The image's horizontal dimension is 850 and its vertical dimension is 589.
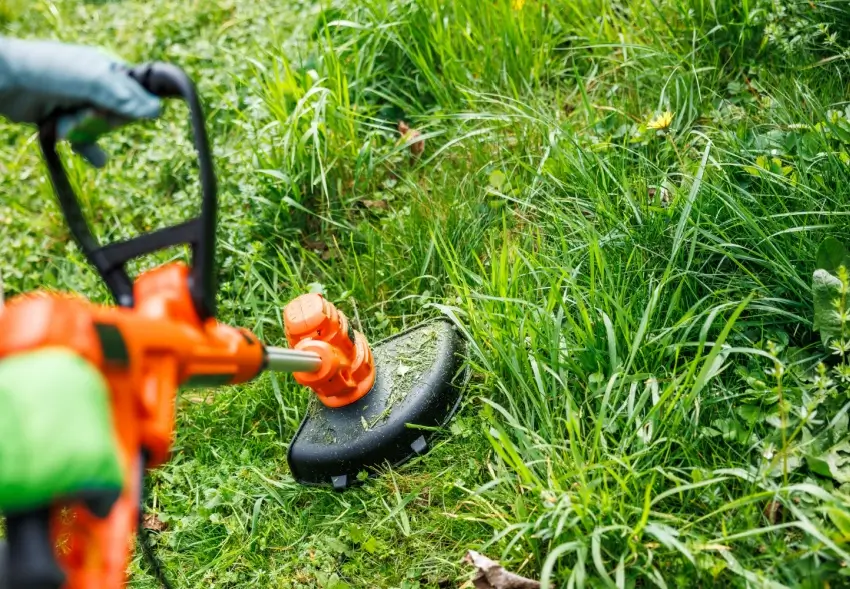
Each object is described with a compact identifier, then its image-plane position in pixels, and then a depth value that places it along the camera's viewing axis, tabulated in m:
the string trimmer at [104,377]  0.79
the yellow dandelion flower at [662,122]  1.92
